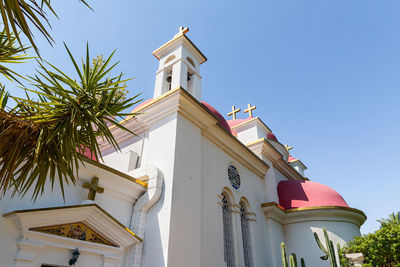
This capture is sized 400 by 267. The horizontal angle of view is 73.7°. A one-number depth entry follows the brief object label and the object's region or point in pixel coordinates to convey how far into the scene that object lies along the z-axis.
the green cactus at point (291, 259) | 7.83
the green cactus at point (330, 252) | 8.20
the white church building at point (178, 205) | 5.17
